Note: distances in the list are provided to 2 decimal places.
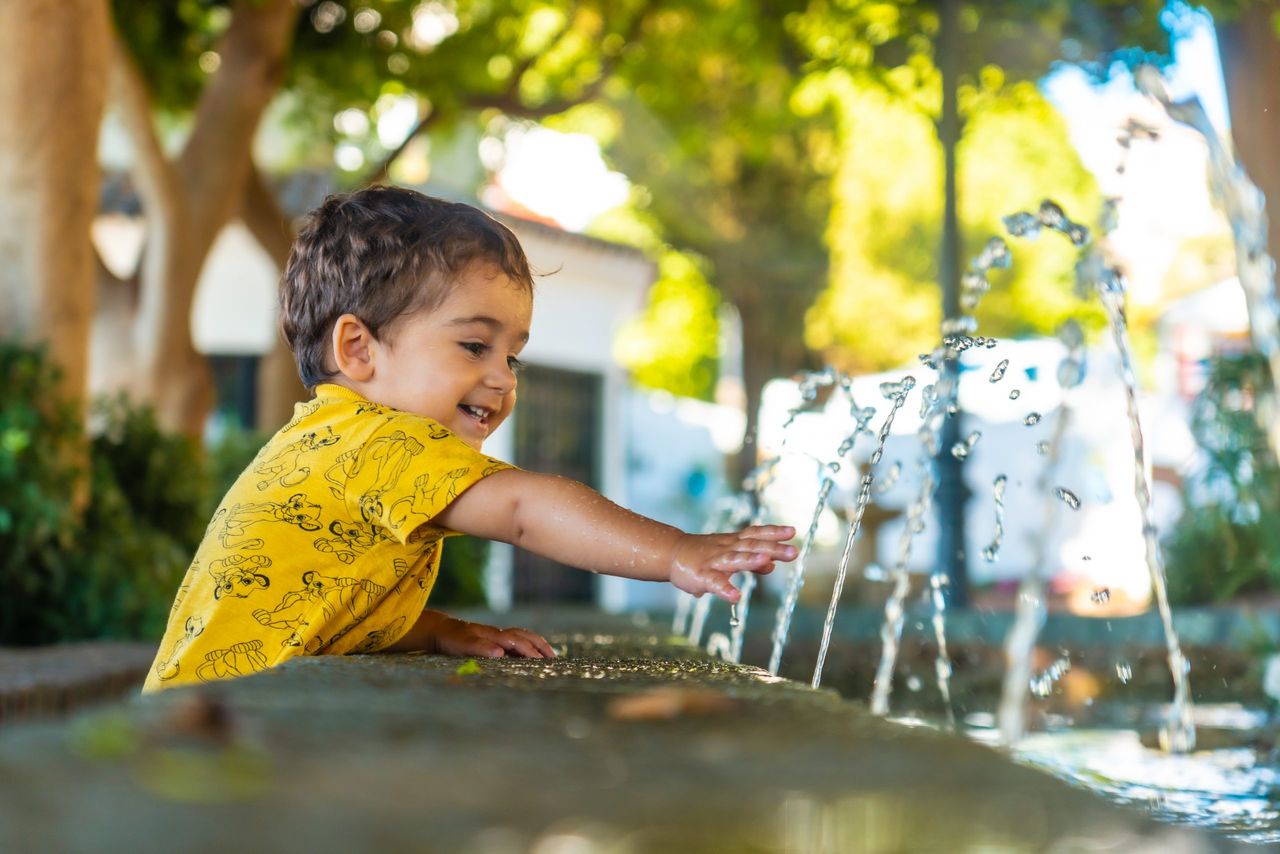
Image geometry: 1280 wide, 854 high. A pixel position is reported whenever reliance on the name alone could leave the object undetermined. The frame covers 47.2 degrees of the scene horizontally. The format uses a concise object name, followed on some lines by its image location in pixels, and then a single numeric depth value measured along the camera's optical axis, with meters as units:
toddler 1.81
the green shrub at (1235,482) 5.63
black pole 7.92
